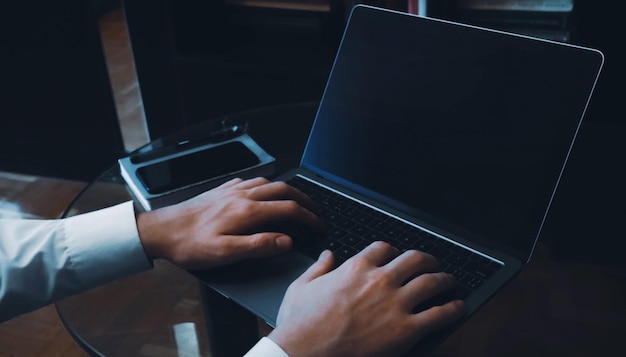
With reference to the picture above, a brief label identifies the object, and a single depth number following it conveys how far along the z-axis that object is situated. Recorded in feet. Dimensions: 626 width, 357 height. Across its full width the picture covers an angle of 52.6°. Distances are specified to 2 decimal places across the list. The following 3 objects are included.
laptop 2.18
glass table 2.42
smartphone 2.87
